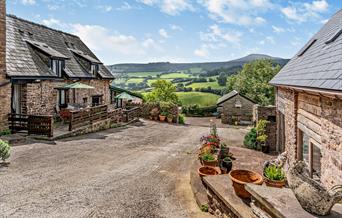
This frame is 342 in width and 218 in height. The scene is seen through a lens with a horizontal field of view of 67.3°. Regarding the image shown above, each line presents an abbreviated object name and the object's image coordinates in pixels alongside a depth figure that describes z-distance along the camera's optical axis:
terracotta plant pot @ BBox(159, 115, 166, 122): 27.78
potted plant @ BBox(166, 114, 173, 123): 27.67
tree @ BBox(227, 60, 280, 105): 45.94
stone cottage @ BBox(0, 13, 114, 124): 15.92
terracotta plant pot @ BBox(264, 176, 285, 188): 5.94
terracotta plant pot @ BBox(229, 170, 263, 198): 5.64
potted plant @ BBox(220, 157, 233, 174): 8.16
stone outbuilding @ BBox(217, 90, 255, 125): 37.44
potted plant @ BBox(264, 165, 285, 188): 5.97
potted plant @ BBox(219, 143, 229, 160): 10.00
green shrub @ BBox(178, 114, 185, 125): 29.55
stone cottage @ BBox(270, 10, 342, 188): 5.69
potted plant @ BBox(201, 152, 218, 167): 9.33
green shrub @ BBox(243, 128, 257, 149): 15.34
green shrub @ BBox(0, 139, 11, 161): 9.15
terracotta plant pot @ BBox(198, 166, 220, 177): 7.82
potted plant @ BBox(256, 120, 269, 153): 14.64
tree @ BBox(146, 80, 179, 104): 41.38
